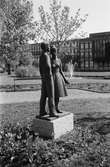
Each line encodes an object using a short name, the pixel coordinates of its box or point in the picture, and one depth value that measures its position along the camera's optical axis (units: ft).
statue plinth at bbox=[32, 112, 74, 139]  18.86
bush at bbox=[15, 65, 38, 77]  105.29
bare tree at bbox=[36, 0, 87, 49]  77.82
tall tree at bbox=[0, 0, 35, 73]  58.49
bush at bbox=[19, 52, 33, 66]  127.01
